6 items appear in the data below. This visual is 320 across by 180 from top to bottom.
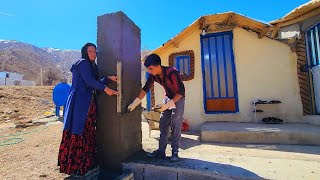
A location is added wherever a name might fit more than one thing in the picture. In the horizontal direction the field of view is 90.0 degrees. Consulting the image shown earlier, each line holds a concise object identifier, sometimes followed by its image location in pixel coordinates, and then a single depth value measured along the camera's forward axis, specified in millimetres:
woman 2018
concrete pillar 2275
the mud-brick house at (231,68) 4746
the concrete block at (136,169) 2182
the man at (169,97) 2254
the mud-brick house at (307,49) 4255
